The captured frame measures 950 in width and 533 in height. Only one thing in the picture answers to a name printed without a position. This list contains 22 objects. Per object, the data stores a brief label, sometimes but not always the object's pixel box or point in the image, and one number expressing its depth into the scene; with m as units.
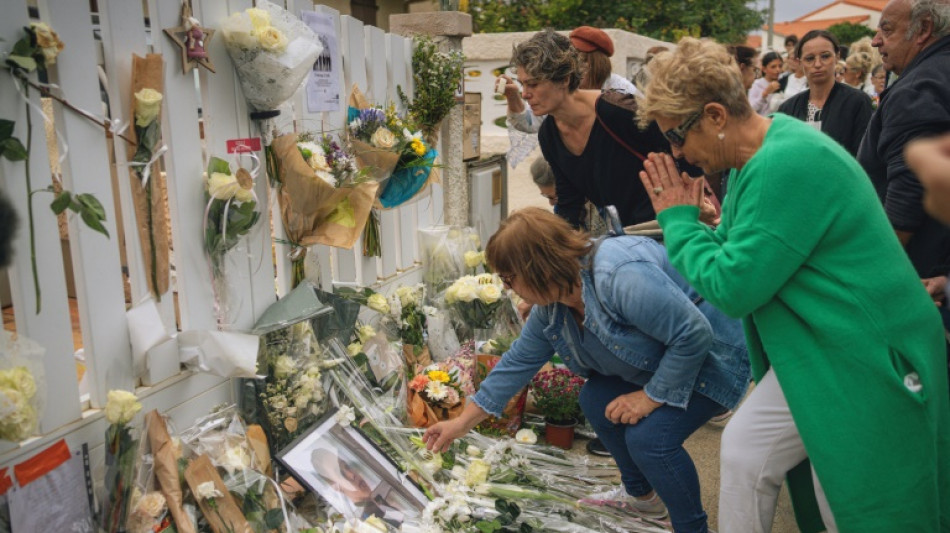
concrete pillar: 5.04
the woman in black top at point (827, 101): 4.31
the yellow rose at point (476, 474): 3.03
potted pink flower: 3.78
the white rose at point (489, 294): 4.16
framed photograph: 2.79
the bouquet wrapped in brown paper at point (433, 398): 3.56
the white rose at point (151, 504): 2.32
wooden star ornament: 2.66
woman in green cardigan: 1.85
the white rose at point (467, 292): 4.18
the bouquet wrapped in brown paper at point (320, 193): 3.09
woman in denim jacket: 2.56
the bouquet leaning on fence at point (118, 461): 2.27
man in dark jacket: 2.75
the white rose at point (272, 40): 2.80
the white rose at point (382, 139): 3.64
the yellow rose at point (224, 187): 2.75
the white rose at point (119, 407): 2.28
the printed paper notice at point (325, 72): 3.53
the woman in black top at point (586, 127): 3.32
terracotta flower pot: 3.80
